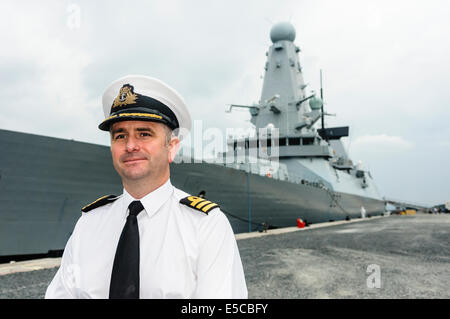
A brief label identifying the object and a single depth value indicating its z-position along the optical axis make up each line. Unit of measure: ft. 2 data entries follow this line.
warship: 19.54
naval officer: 2.81
